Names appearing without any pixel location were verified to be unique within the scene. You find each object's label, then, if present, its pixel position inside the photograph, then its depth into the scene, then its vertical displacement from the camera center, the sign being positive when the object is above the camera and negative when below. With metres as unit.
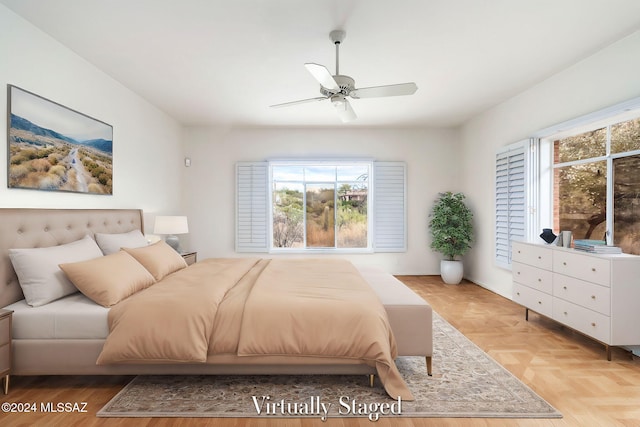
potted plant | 5.27 -0.33
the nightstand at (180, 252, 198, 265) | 4.44 -0.61
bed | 2.11 -0.85
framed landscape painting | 2.53 +0.58
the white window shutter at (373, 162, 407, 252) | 5.88 +0.08
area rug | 1.96 -1.16
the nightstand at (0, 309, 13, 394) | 1.99 -0.77
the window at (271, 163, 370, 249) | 6.04 +0.17
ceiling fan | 2.68 +1.03
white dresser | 2.59 -0.68
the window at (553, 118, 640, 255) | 2.96 +0.29
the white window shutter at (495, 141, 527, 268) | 4.20 +0.17
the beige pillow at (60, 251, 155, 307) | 2.27 -0.46
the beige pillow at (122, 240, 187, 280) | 2.93 -0.42
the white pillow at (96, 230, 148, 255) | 3.05 -0.27
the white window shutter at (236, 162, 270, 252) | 5.81 +0.10
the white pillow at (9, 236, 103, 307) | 2.24 -0.42
